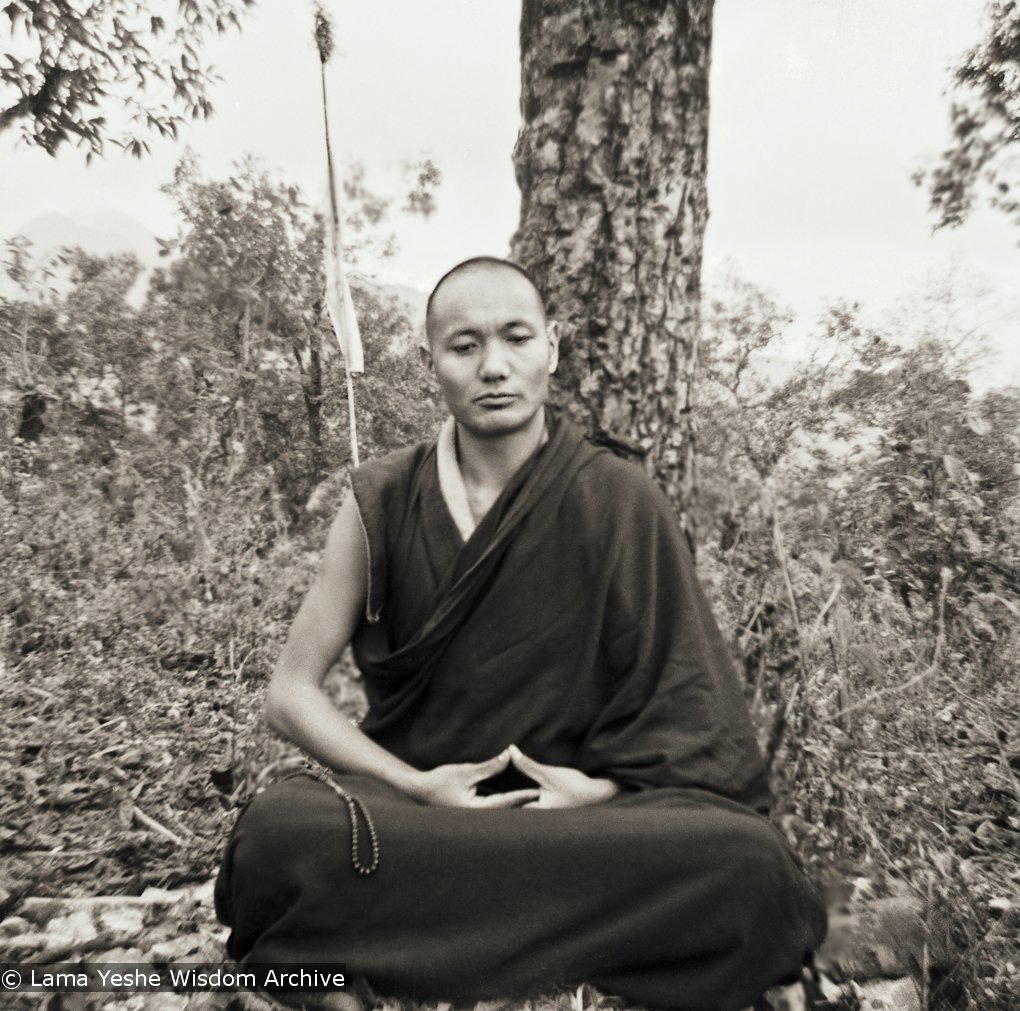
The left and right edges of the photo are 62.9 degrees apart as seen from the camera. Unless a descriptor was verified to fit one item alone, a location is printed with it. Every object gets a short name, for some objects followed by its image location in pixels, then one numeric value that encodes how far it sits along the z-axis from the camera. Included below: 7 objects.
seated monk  2.02
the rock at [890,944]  2.29
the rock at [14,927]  2.44
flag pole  3.10
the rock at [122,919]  2.50
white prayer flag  3.30
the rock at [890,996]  2.18
